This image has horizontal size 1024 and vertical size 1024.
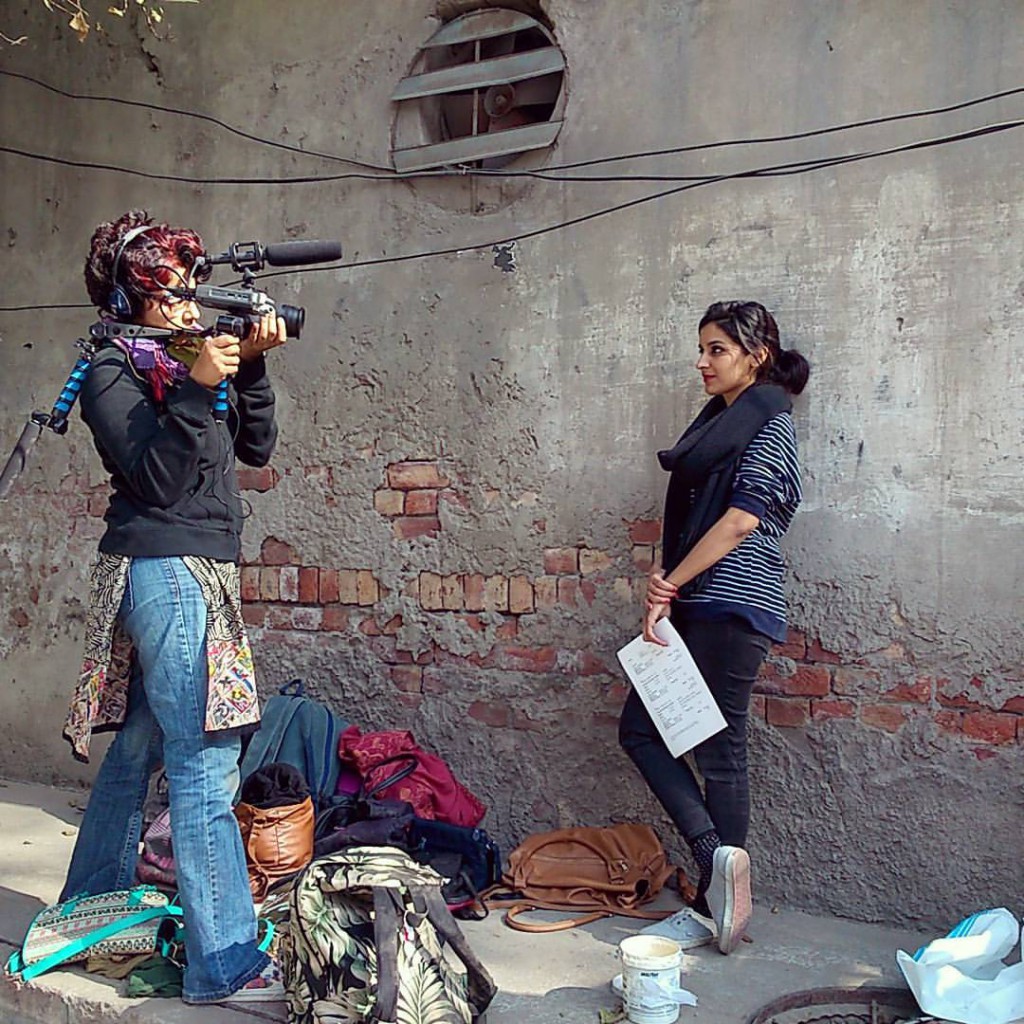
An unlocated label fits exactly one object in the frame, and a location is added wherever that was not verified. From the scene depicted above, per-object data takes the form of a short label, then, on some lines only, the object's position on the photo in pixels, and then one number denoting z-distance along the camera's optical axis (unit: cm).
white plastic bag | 265
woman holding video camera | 270
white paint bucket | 267
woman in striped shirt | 316
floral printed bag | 244
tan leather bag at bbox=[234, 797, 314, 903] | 346
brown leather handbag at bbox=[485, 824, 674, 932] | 345
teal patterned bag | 295
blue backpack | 384
